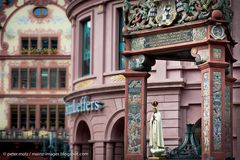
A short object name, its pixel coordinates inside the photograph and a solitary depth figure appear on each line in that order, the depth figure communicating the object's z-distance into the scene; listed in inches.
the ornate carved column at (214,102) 792.9
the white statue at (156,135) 853.8
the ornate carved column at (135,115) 861.8
